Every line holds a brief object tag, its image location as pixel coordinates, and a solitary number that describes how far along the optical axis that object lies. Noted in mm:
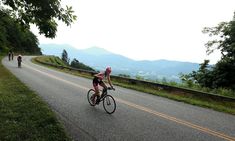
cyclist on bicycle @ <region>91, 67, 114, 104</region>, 5643
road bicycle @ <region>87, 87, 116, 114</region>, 5381
